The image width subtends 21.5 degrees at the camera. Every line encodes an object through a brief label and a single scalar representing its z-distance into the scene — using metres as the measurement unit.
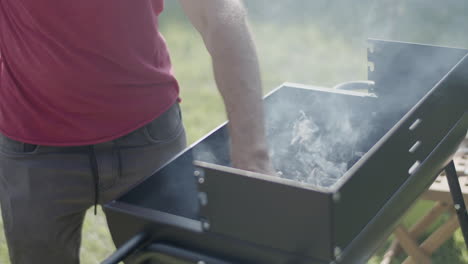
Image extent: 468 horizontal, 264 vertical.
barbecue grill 2.57
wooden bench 3.72
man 3.07
